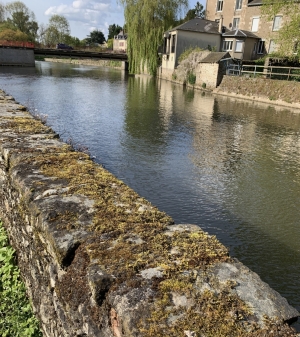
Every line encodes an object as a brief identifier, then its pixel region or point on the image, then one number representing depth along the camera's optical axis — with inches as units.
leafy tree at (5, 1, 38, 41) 3587.6
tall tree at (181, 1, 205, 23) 3036.4
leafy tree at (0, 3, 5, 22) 3730.3
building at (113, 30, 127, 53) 4210.1
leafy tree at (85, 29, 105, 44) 5196.9
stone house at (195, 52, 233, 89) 1231.5
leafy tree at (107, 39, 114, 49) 4542.6
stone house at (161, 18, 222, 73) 1611.7
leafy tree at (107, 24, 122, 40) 4818.4
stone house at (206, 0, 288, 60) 1536.7
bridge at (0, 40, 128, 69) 2138.4
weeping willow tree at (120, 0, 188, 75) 1615.4
